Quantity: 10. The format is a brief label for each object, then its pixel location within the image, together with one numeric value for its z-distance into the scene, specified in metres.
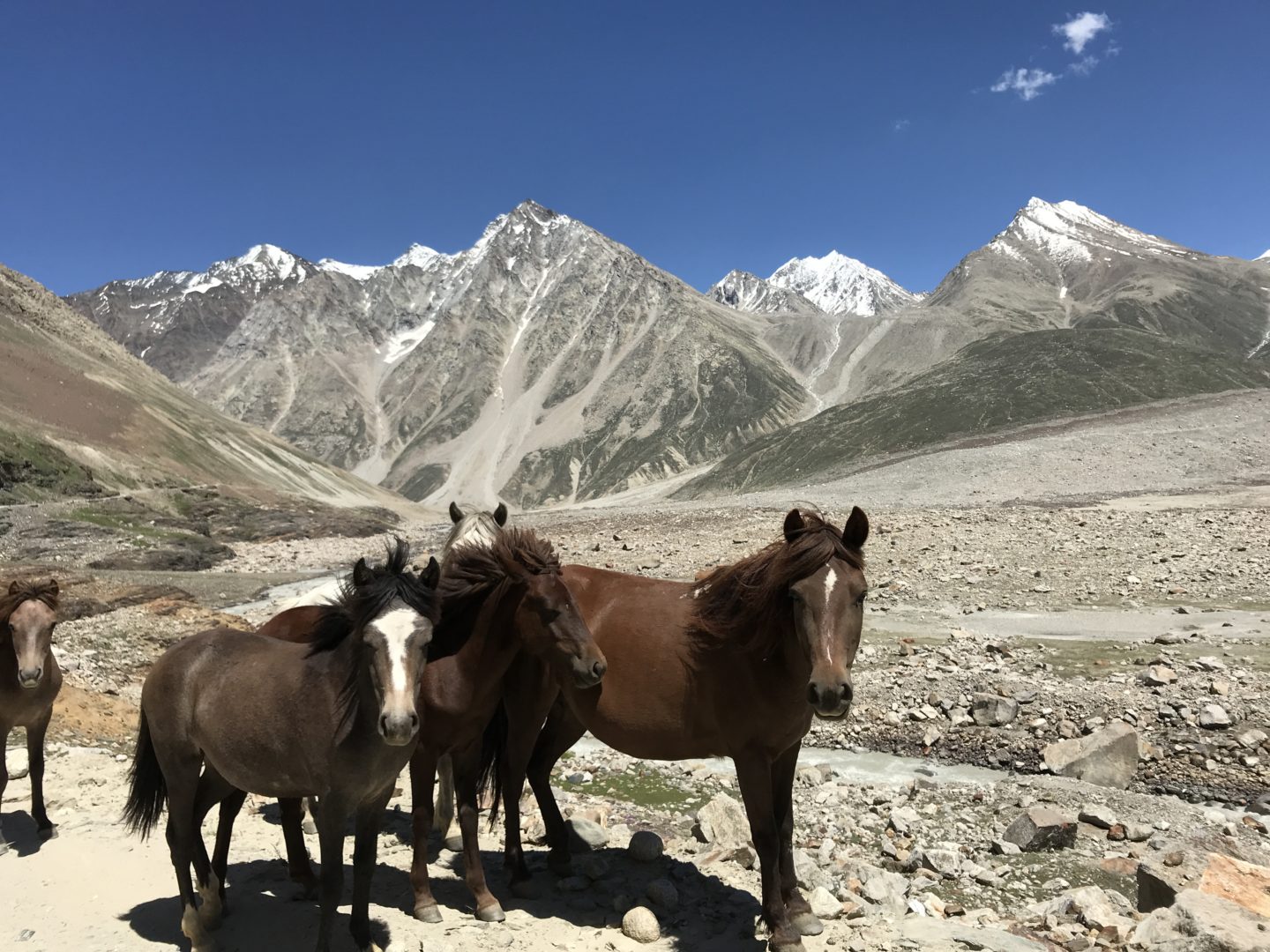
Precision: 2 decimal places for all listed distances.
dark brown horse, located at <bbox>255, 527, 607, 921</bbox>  5.60
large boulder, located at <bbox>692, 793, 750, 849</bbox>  7.25
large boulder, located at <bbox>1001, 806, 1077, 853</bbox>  7.38
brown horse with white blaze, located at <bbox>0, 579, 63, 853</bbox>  7.07
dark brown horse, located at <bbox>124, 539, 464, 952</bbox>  4.61
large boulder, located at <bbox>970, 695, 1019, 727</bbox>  10.98
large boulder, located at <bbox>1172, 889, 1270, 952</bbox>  4.30
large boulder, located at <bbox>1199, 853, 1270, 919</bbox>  4.89
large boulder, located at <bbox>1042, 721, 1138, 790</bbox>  9.21
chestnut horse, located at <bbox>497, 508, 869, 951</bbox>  4.84
